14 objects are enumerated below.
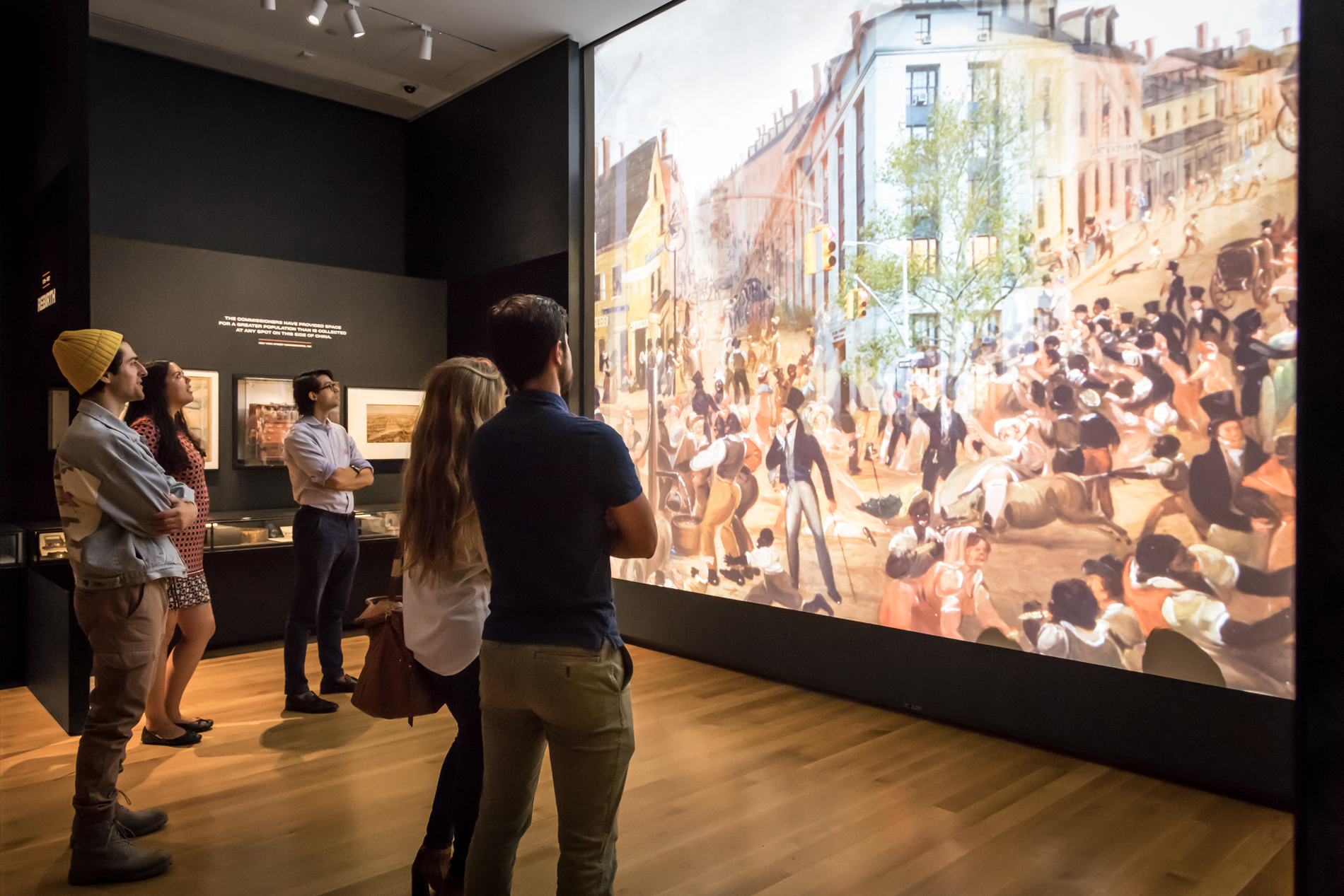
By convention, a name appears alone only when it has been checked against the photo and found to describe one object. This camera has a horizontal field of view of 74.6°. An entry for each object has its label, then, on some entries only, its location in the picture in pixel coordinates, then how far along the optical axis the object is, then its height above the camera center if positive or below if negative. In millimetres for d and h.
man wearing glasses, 4523 -471
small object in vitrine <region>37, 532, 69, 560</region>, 5113 -695
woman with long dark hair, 3766 -636
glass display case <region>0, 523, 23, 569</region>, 5211 -708
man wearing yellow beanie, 2645 -449
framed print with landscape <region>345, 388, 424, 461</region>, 7012 +57
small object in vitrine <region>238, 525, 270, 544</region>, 5926 -732
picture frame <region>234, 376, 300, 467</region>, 6449 +64
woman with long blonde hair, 2252 -348
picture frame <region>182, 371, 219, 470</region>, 6195 +106
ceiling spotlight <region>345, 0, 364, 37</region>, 5910 +2739
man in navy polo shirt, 1657 -313
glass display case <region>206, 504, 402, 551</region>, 5816 -691
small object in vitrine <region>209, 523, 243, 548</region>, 5789 -717
